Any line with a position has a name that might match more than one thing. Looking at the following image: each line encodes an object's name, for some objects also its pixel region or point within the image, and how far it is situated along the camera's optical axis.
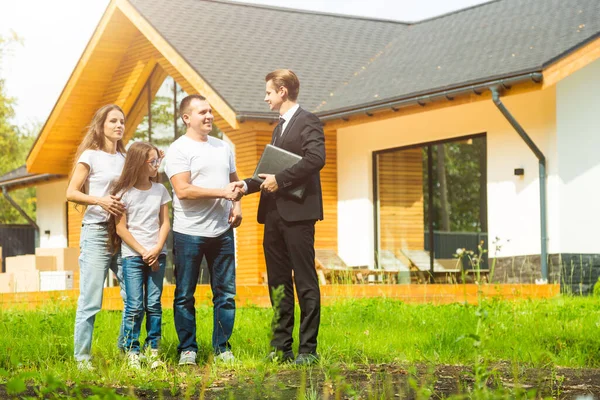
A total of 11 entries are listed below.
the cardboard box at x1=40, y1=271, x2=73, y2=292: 17.98
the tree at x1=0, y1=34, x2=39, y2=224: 38.16
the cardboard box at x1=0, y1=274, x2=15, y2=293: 17.34
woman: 6.25
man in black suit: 6.21
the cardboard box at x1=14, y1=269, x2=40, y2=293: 17.03
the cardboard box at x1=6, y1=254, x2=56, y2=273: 18.14
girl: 6.29
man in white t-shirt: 6.37
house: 13.01
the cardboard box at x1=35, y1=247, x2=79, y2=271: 18.61
